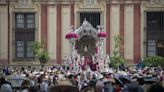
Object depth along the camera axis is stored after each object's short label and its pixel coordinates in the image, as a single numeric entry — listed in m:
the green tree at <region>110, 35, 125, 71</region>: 52.34
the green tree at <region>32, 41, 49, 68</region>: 54.88
